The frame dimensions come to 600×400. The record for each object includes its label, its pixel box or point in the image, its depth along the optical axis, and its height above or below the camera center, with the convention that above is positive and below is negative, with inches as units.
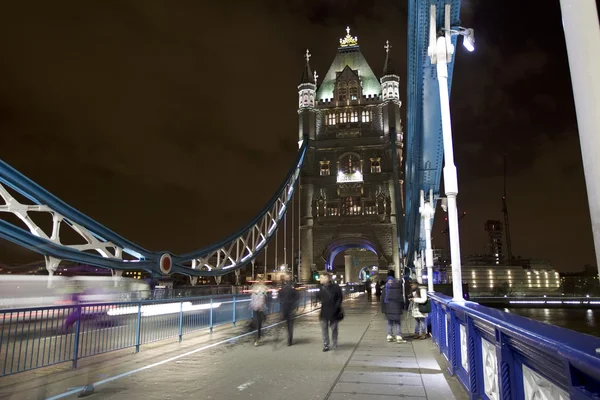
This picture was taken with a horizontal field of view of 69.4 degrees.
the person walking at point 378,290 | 1163.0 -42.6
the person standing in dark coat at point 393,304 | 367.9 -24.3
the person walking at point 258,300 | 377.2 -21.0
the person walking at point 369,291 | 1051.7 -38.0
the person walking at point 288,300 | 370.8 -20.7
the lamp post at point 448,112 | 283.4 +113.8
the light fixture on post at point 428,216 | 566.3 +93.1
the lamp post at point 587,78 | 90.0 +42.0
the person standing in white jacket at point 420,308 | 392.5 -30.9
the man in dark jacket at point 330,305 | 339.3 -23.2
